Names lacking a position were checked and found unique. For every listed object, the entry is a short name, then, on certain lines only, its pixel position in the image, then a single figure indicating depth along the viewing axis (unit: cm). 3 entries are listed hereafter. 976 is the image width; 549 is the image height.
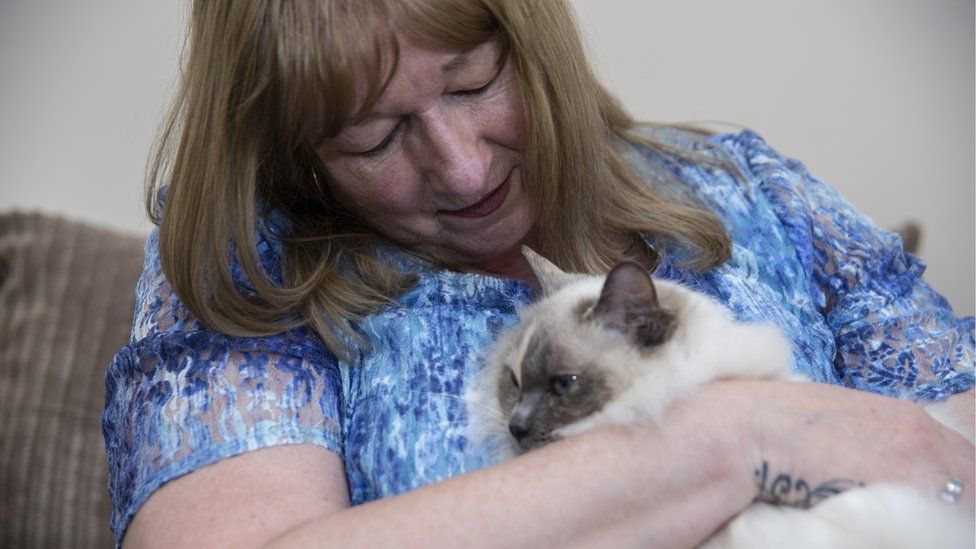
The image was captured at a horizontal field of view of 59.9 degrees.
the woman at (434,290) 111
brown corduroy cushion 234
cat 107
